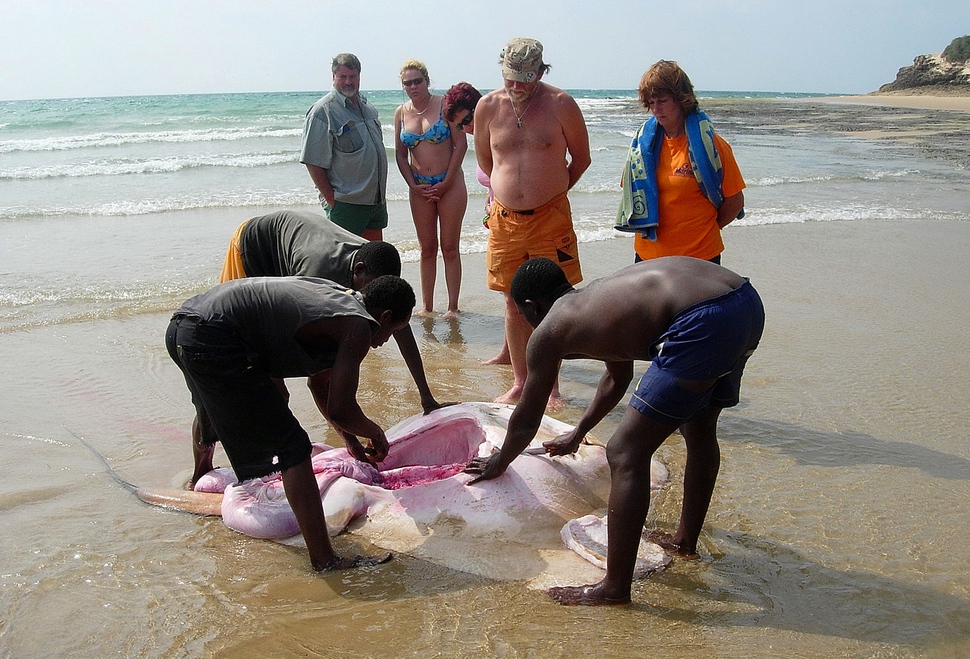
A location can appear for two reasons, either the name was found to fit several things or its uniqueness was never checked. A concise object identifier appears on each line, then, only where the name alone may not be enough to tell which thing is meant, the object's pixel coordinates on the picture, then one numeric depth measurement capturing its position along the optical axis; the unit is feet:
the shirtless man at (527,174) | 16.14
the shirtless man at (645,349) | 9.52
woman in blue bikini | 22.54
